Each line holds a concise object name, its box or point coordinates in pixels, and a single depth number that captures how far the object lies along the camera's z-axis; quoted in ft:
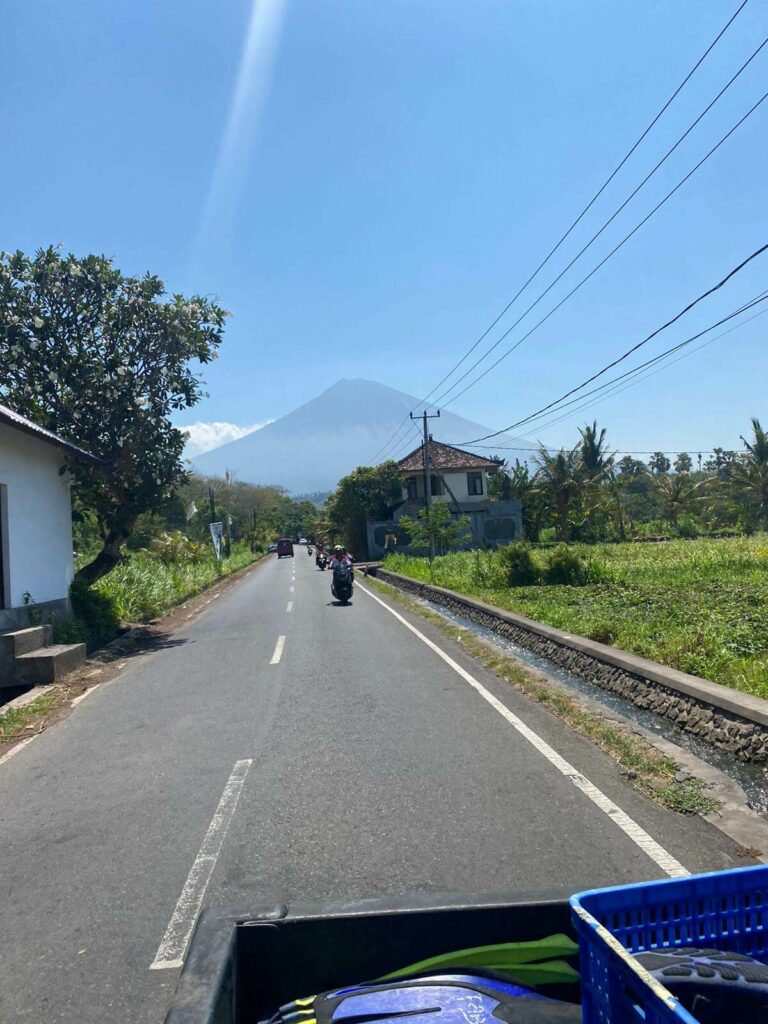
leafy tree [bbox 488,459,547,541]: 159.02
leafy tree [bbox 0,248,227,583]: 54.13
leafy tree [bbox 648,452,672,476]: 301.02
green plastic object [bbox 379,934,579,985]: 7.41
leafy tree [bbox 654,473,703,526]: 173.88
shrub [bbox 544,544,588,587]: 68.54
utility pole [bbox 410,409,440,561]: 104.83
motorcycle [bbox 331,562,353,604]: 71.36
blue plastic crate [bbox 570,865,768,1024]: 5.51
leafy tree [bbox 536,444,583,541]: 151.33
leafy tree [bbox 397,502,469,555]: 103.55
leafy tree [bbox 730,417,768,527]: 147.13
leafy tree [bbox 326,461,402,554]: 176.45
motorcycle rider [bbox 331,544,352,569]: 73.26
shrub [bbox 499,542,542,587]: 70.23
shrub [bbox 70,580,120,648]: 52.02
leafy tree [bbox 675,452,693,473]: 251.80
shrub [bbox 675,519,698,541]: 162.40
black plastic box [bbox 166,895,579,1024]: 7.67
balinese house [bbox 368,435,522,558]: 146.61
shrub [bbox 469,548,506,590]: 70.79
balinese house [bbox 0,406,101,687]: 38.22
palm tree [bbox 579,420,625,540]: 155.94
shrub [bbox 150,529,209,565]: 118.52
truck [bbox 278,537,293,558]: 246.27
